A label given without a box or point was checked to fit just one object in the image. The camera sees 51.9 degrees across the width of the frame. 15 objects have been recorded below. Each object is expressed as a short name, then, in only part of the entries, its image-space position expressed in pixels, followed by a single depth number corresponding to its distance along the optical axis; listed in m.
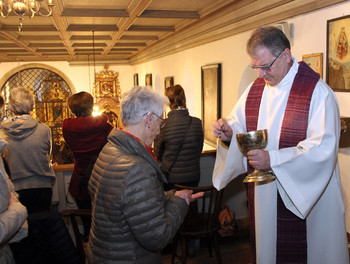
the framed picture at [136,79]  13.59
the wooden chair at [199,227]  3.29
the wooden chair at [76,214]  2.44
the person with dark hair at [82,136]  3.51
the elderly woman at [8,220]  1.76
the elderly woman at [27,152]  3.25
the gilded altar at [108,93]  13.68
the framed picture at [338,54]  2.97
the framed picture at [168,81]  8.64
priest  2.05
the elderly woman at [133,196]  1.71
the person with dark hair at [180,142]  3.70
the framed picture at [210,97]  5.80
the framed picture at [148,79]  11.16
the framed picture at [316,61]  3.30
